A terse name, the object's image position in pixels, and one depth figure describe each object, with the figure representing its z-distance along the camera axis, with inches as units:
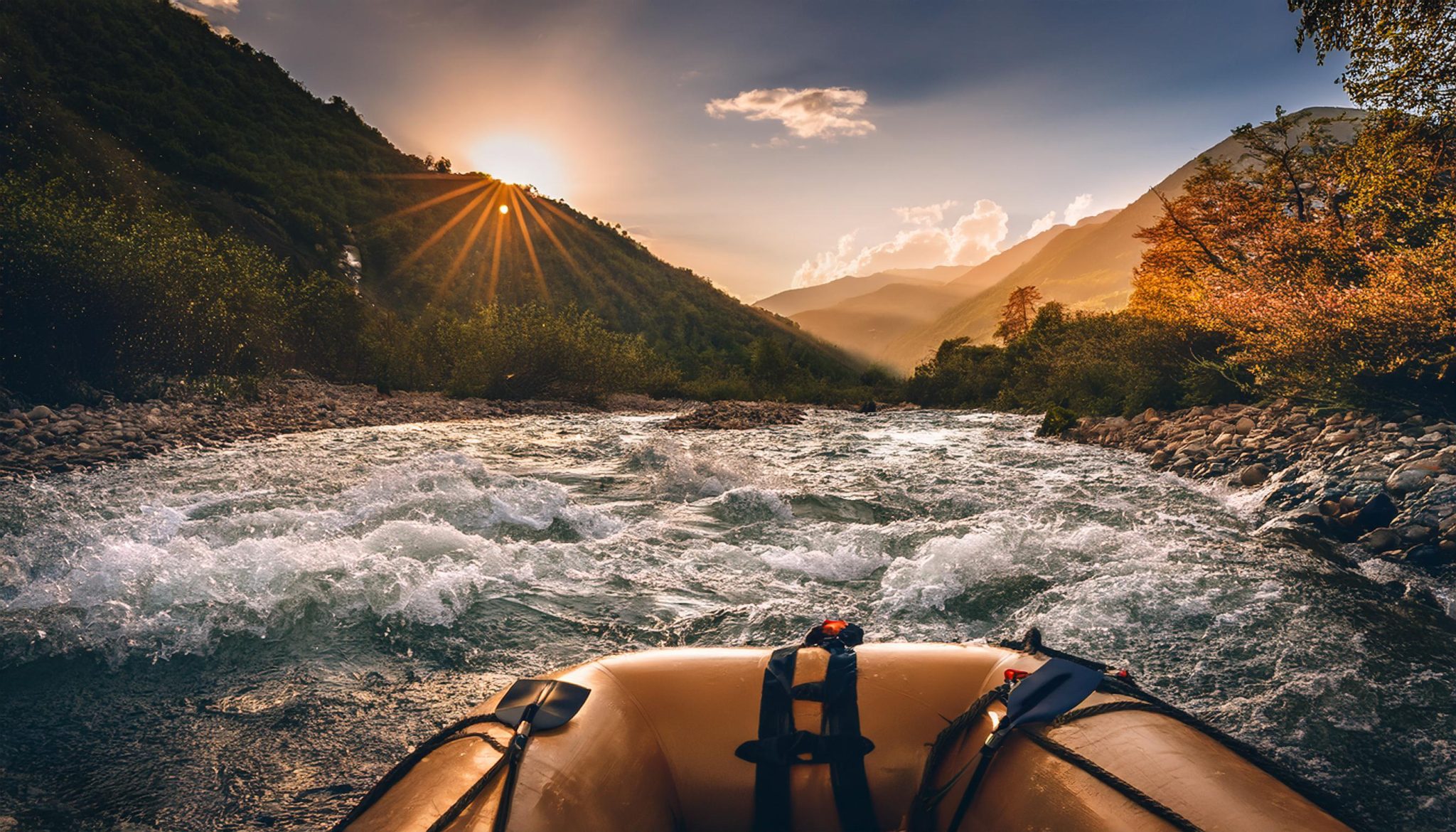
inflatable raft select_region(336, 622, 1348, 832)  58.2
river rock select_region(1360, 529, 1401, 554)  209.8
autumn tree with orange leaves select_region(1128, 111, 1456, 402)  294.2
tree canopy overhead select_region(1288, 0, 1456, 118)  276.8
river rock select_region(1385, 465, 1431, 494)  233.0
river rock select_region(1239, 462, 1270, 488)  297.6
